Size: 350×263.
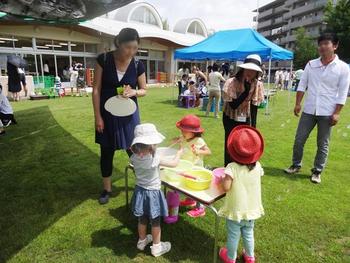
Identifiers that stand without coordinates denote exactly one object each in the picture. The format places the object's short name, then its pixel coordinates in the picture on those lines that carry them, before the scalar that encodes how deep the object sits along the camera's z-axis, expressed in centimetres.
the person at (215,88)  914
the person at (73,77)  1619
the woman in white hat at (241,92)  344
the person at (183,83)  1293
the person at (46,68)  1827
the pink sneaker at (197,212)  322
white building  1677
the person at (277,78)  2354
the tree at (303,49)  4116
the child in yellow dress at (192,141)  309
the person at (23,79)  1252
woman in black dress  306
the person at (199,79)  1235
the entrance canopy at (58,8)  331
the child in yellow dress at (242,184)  221
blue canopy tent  939
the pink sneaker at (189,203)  341
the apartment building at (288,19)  5474
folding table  227
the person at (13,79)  1203
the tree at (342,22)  2984
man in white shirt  379
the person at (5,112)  721
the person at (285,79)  2398
